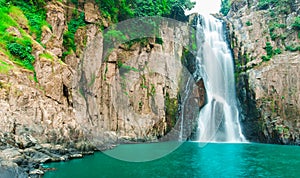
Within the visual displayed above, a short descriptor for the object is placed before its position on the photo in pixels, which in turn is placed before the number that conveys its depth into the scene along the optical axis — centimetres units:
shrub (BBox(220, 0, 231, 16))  6171
